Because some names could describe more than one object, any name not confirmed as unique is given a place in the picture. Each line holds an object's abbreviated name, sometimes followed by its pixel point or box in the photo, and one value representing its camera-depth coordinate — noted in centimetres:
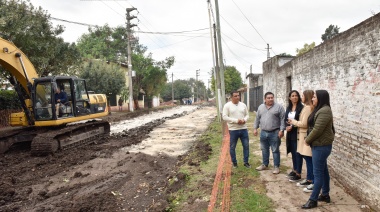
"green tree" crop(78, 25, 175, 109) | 3331
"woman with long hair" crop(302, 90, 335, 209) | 411
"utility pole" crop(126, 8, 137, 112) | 2717
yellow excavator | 891
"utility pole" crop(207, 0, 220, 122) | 1732
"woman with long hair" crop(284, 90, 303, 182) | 540
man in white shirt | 630
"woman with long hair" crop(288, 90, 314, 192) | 481
